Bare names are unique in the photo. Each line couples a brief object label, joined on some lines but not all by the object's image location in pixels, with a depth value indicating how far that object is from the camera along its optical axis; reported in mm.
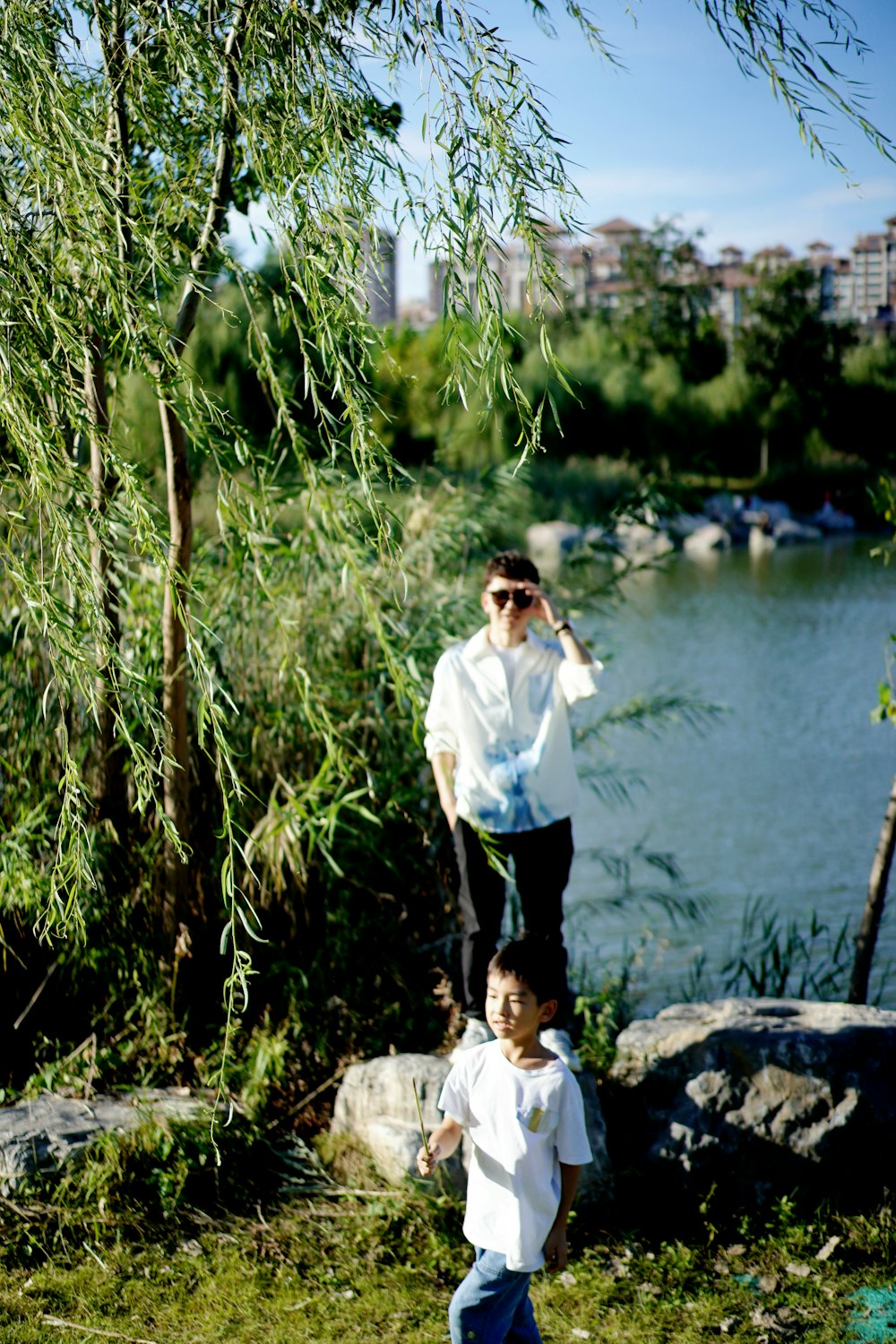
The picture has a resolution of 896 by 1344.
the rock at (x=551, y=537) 22547
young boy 2287
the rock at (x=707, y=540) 25094
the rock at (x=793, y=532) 26938
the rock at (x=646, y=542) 21998
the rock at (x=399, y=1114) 3248
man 3463
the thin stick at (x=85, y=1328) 2771
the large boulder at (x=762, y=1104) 3287
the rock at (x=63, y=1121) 3285
